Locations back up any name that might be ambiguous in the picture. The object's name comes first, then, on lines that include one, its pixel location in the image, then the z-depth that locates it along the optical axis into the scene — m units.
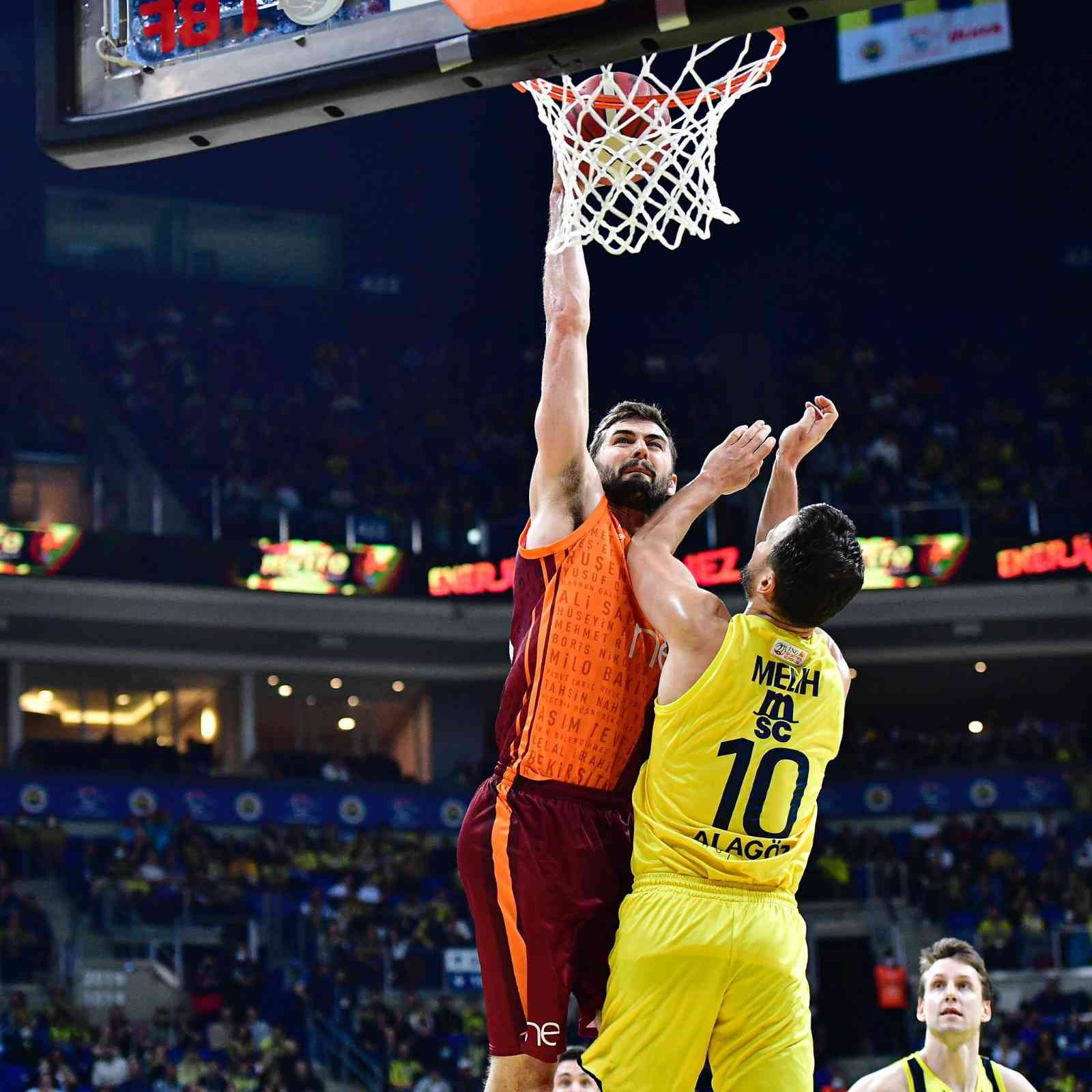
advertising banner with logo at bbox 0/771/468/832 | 21.38
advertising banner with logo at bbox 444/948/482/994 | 19.17
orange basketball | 5.03
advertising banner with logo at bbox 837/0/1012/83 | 27.84
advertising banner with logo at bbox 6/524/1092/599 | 23.05
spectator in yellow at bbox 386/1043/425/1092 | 16.98
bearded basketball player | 4.61
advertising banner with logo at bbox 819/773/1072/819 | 23.14
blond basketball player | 6.58
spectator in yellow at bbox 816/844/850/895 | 21.62
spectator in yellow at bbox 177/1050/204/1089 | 16.39
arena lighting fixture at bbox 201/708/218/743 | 26.47
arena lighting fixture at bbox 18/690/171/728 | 25.30
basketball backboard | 3.86
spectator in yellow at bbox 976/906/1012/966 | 19.50
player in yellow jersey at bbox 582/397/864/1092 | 4.39
